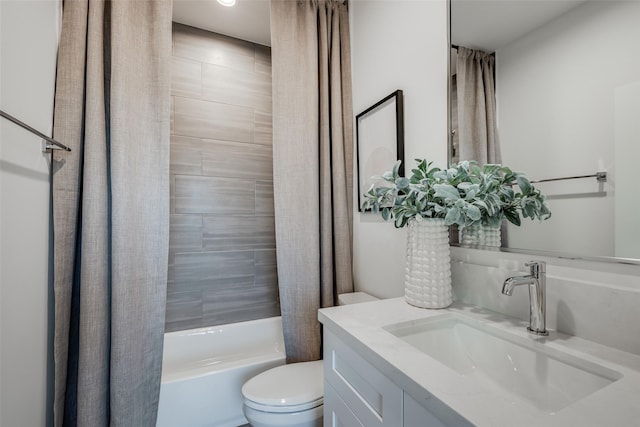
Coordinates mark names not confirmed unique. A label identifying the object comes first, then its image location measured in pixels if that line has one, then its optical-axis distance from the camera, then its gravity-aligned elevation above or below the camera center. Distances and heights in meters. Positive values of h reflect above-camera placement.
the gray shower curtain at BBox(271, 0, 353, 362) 1.60 +0.33
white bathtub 1.40 -0.90
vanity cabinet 0.56 -0.43
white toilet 1.14 -0.75
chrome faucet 0.73 -0.20
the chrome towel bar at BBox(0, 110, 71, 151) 0.78 +0.31
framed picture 1.38 +0.44
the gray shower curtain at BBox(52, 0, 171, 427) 1.19 +0.02
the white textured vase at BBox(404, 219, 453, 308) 0.93 -0.16
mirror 0.67 +0.29
